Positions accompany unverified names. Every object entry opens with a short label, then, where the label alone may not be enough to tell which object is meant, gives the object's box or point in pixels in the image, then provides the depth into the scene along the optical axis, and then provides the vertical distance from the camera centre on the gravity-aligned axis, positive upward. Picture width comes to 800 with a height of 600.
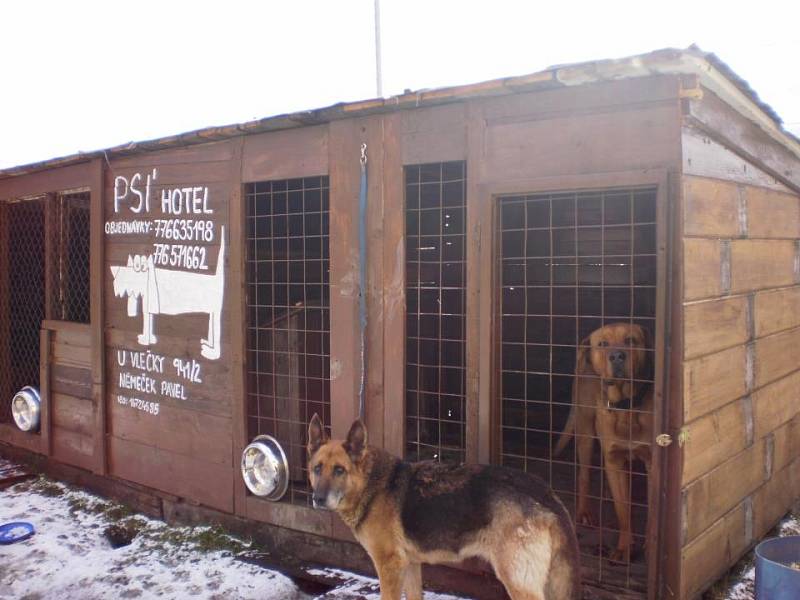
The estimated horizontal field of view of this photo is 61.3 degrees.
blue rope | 4.93 +0.17
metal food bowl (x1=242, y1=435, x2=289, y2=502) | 5.37 -1.48
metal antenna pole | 16.38 +5.87
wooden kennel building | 3.84 -0.08
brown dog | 4.40 -0.85
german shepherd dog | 3.65 -1.34
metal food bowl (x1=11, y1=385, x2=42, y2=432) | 7.80 -1.43
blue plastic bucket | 3.65 -1.63
